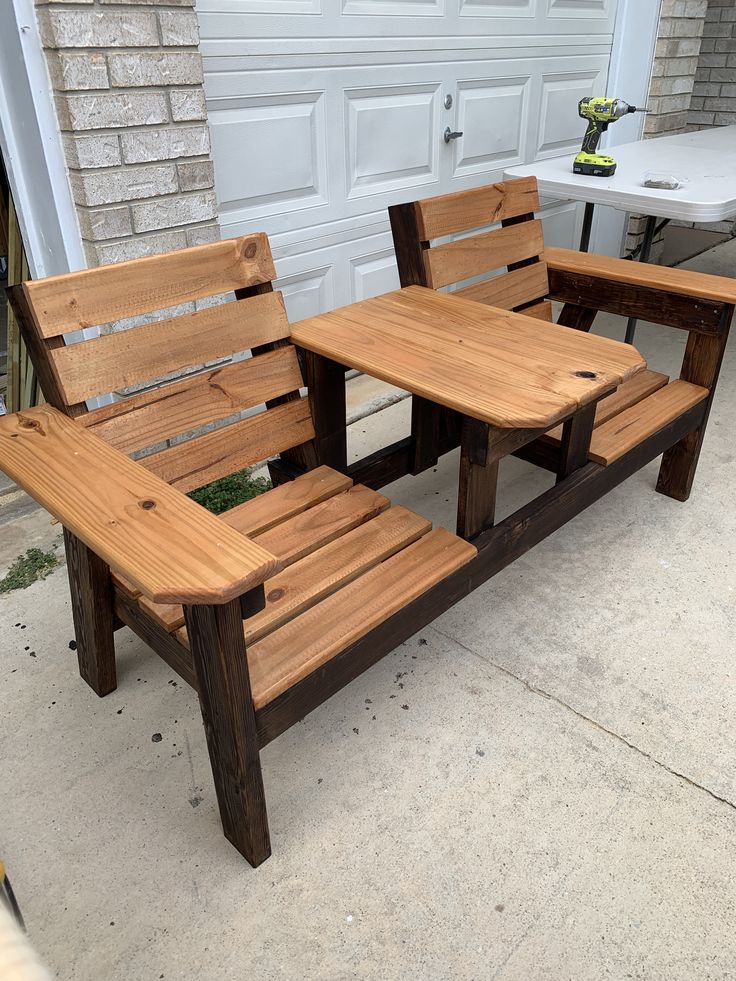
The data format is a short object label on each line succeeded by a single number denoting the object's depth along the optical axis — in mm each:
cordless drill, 2982
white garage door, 2709
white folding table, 2649
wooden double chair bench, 1211
